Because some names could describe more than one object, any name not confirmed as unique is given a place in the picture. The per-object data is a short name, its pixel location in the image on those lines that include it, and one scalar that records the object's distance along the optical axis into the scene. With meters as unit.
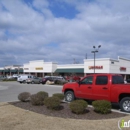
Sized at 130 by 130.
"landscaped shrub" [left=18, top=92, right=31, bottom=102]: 7.76
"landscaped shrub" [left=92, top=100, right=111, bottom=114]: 5.81
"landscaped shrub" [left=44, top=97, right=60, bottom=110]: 6.16
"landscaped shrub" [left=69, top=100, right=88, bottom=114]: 5.70
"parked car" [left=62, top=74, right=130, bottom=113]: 6.52
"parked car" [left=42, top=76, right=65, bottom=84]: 27.93
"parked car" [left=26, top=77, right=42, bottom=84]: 28.48
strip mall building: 37.74
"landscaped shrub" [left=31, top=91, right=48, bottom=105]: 6.94
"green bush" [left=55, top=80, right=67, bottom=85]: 26.36
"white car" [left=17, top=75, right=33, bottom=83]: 30.73
